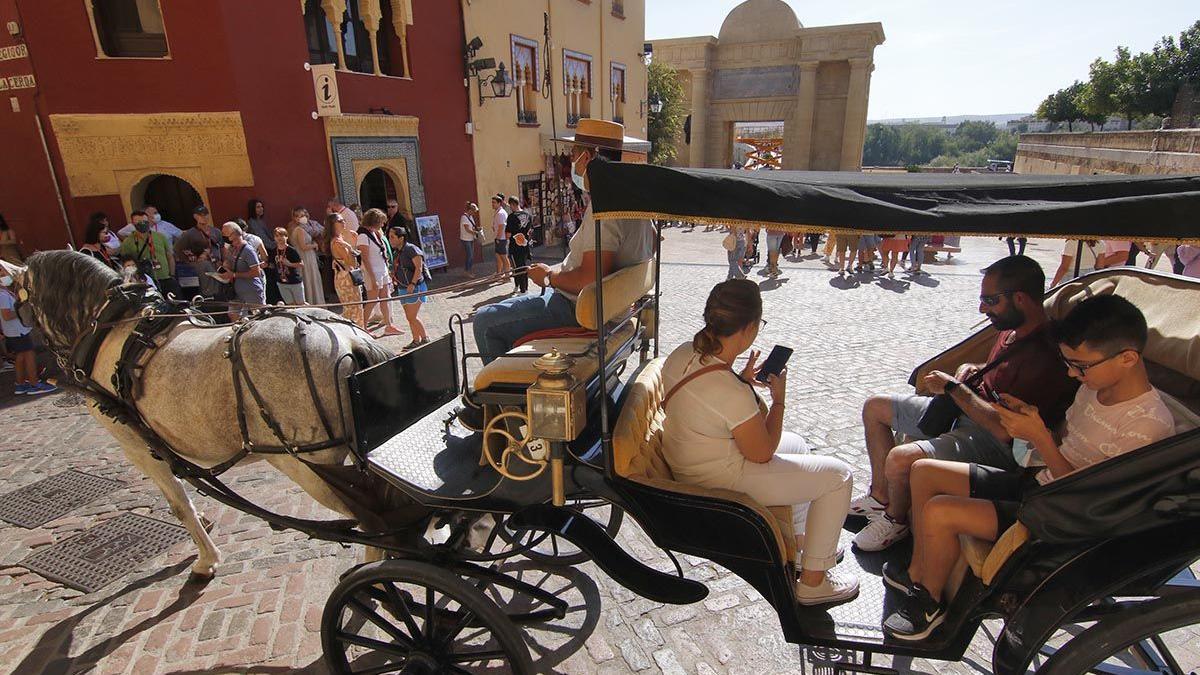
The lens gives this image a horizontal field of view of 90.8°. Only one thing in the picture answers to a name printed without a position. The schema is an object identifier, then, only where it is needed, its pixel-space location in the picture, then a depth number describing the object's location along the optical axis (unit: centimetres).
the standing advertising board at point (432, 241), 1289
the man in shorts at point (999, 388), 256
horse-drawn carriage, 190
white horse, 291
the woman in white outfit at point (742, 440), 227
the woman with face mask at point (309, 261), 858
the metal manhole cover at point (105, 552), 365
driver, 300
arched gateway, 2811
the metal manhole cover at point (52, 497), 427
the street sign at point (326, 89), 1005
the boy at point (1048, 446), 198
